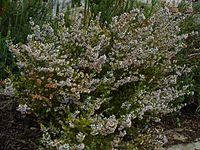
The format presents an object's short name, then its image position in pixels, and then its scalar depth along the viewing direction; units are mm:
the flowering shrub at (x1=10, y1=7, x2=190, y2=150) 2103
